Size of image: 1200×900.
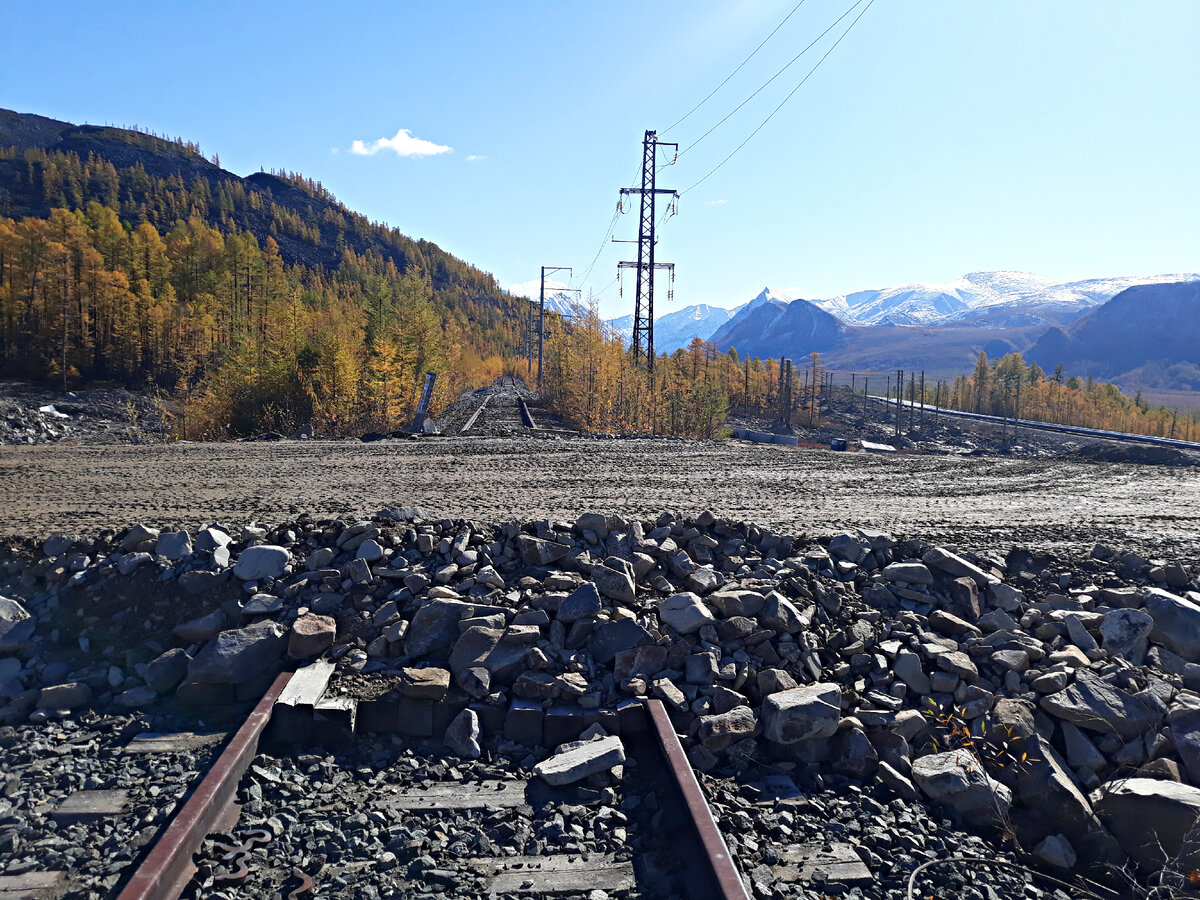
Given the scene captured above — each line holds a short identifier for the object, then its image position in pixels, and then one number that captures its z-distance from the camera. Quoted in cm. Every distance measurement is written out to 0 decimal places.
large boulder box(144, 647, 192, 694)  508
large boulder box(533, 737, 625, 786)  426
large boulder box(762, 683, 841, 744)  474
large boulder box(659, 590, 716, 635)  547
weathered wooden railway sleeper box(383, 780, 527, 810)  410
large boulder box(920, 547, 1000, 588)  645
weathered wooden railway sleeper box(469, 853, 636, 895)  345
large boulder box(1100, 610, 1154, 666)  573
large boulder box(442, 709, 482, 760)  461
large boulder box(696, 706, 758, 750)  467
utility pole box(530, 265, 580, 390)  4462
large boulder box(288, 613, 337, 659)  523
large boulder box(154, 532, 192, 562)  603
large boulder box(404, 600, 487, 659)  531
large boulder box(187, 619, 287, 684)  504
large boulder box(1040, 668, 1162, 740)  494
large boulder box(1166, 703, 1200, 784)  468
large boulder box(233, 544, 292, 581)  584
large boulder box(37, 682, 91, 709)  489
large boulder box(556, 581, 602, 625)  551
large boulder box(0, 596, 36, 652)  535
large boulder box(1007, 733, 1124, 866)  423
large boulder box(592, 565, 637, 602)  579
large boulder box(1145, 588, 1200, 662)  579
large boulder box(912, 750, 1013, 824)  439
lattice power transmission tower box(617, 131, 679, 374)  2792
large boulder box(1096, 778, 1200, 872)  402
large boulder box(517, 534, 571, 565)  617
